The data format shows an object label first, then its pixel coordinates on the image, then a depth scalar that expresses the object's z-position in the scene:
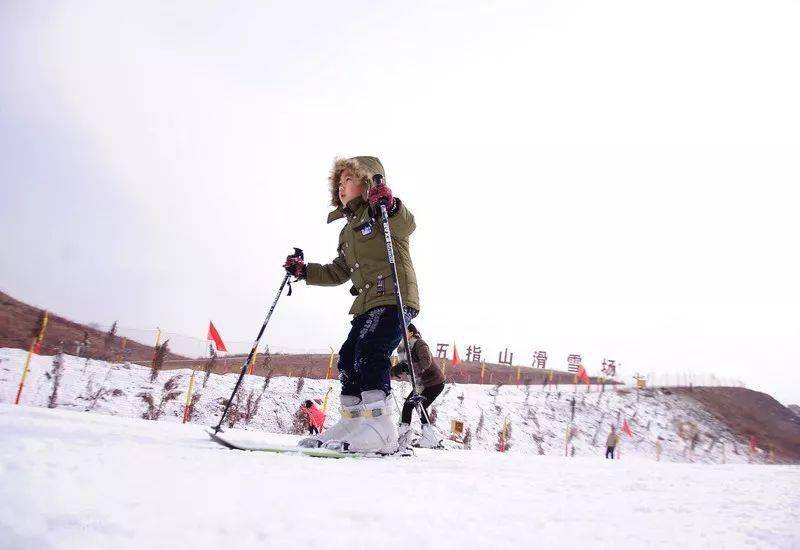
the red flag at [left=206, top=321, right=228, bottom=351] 11.57
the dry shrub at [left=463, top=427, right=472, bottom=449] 14.45
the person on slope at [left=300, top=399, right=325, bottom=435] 8.62
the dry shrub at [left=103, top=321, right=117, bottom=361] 13.38
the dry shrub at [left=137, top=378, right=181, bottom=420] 10.61
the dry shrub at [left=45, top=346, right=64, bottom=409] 9.48
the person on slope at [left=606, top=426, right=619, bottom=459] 16.02
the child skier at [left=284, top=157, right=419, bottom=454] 2.85
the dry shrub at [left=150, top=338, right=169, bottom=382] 12.45
